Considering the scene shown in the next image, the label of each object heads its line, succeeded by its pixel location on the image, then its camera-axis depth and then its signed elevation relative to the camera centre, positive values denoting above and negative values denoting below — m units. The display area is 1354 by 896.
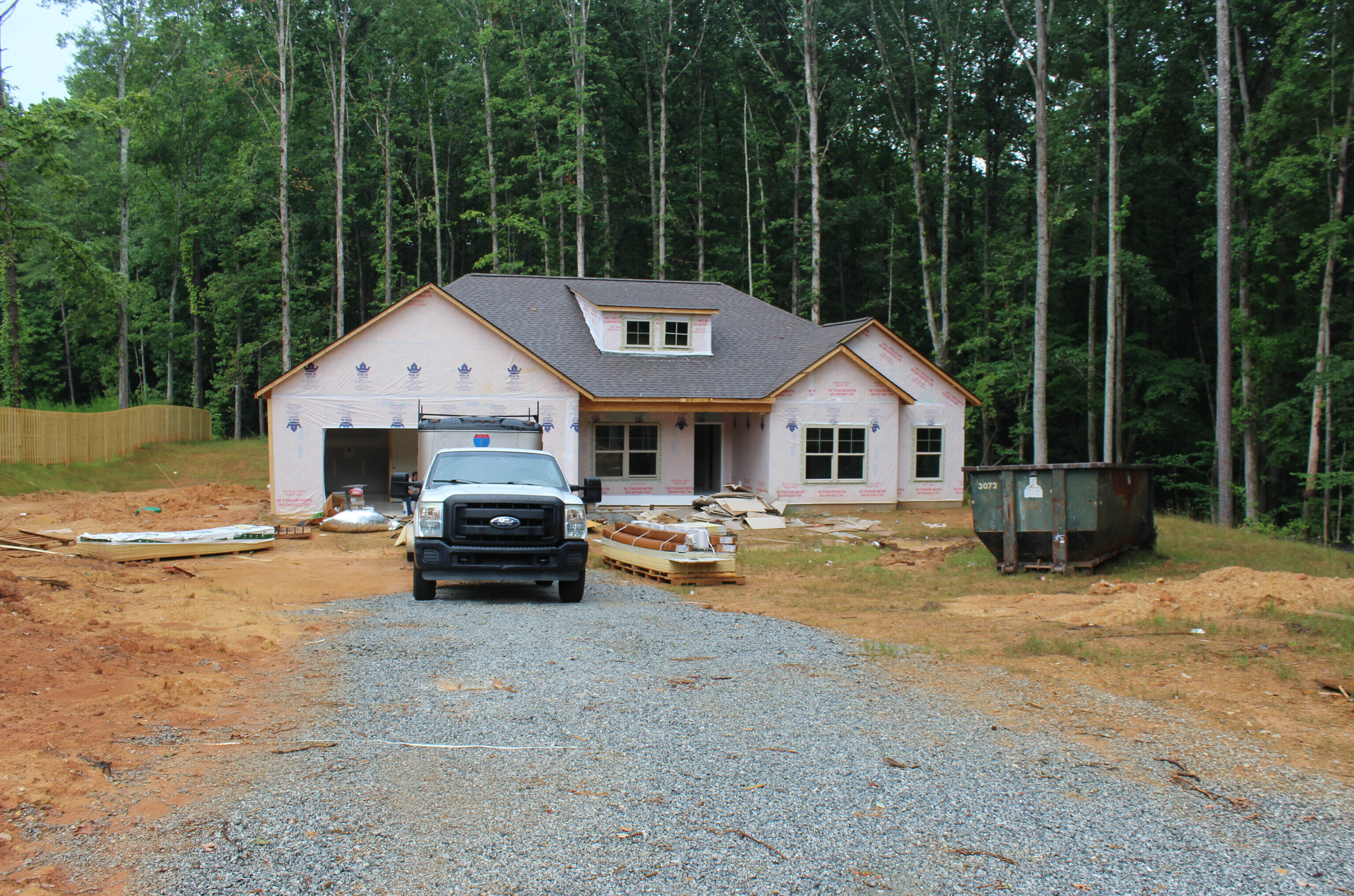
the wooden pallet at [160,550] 14.71 -1.78
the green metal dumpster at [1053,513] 14.05 -1.12
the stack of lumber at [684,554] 14.05 -1.71
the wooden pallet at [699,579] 14.06 -2.04
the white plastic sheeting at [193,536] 15.11 -1.61
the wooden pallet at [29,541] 14.97 -1.59
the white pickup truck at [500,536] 11.73 -1.19
